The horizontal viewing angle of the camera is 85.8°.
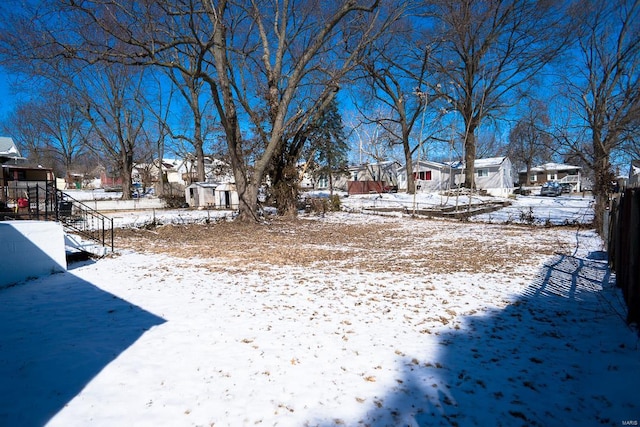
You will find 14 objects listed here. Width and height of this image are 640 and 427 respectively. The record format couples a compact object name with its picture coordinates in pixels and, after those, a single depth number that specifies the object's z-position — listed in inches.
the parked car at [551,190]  1460.4
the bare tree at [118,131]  1176.6
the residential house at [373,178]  1812.3
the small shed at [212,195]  1054.4
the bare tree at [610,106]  737.0
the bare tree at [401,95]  1216.8
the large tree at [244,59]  462.6
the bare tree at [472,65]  885.8
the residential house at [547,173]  2298.2
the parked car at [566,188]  1584.8
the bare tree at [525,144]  1003.3
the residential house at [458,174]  1720.0
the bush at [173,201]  1136.2
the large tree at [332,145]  843.4
